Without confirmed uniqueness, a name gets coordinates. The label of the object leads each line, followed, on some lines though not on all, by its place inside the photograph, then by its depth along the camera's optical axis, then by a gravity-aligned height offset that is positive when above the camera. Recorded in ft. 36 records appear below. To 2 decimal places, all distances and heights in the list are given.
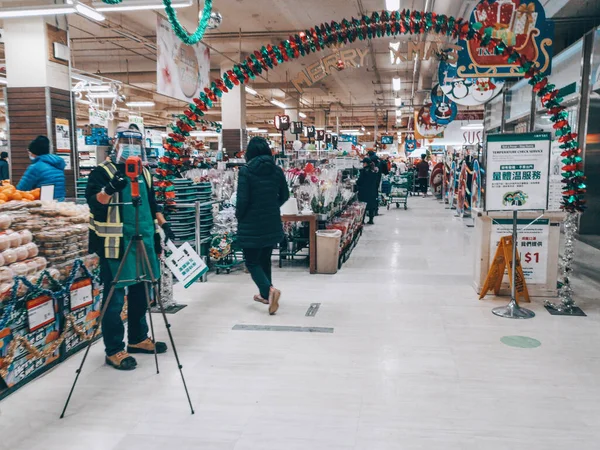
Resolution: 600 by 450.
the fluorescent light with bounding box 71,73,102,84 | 35.54 +6.77
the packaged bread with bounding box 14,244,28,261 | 10.53 -1.70
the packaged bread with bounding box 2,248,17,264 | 10.18 -1.69
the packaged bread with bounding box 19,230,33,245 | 10.87 -1.39
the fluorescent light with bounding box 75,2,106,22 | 22.65 +7.72
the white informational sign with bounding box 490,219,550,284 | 16.39 -2.41
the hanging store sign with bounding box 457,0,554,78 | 20.25 +5.81
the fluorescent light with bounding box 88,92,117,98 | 39.13 +6.36
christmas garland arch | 15.48 +3.93
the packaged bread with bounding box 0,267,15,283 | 9.75 -2.00
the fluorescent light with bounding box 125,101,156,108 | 58.76 +8.36
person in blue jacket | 17.47 +0.18
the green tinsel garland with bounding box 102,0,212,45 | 14.52 +4.61
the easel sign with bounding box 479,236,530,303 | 15.60 -3.01
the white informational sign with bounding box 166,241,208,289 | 13.48 -2.48
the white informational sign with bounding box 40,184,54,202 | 14.43 -0.58
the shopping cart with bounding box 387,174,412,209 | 48.75 -1.55
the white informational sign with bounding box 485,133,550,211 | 15.02 +0.05
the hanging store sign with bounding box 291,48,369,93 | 16.48 +3.72
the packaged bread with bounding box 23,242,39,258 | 10.84 -1.68
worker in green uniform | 10.30 -1.23
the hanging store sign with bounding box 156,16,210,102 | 25.49 +6.12
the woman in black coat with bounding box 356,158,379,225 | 34.99 -0.85
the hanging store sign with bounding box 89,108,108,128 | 36.79 +4.22
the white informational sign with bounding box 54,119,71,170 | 29.14 +2.03
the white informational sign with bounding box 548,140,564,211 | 25.59 -0.27
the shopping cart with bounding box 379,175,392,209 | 52.14 -1.86
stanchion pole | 14.57 -3.97
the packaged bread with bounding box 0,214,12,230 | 10.52 -1.03
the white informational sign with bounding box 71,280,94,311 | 11.54 -2.87
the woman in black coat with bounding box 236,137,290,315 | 14.99 -1.10
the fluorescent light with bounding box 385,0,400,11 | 26.91 +9.29
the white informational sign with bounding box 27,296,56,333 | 10.24 -2.93
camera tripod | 9.62 -1.82
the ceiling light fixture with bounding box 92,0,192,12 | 21.40 +7.28
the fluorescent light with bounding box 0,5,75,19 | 23.05 +7.58
